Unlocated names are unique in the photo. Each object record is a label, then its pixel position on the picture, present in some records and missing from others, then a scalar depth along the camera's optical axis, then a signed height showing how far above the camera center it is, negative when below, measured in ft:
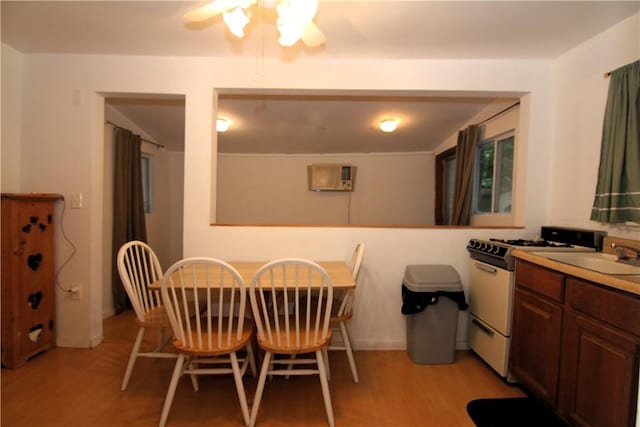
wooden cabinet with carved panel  6.19 -1.91
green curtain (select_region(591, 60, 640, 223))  5.28 +1.11
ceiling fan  4.03 +2.74
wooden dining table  5.24 -1.52
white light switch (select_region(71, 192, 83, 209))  7.32 -0.10
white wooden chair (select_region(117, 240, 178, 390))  5.60 -2.38
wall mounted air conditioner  14.46 +1.30
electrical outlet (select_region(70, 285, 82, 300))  7.37 -2.54
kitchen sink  4.44 -0.91
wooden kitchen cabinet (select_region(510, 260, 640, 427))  3.80 -2.14
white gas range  6.01 -1.71
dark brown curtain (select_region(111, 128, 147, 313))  9.73 -0.11
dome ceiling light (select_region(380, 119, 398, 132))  10.62 +2.95
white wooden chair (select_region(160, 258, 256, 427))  4.63 -2.46
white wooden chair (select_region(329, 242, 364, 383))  5.93 -2.35
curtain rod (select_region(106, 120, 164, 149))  9.61 +2.36
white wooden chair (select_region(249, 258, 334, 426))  4.58 -2.39
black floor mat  4.98 -3.73
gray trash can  6.58 -2.45
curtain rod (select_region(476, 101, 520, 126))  8.44 +3.01
